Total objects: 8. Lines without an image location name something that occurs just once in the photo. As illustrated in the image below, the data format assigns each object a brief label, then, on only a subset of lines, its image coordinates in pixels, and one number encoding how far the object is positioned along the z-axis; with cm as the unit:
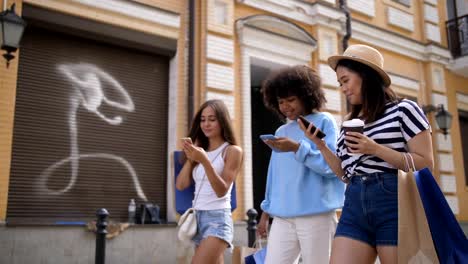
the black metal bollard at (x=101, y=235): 583
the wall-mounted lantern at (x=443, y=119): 1141
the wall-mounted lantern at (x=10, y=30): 618
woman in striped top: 232
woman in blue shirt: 292
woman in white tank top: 338
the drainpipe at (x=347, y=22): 1073
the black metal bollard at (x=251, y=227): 684
